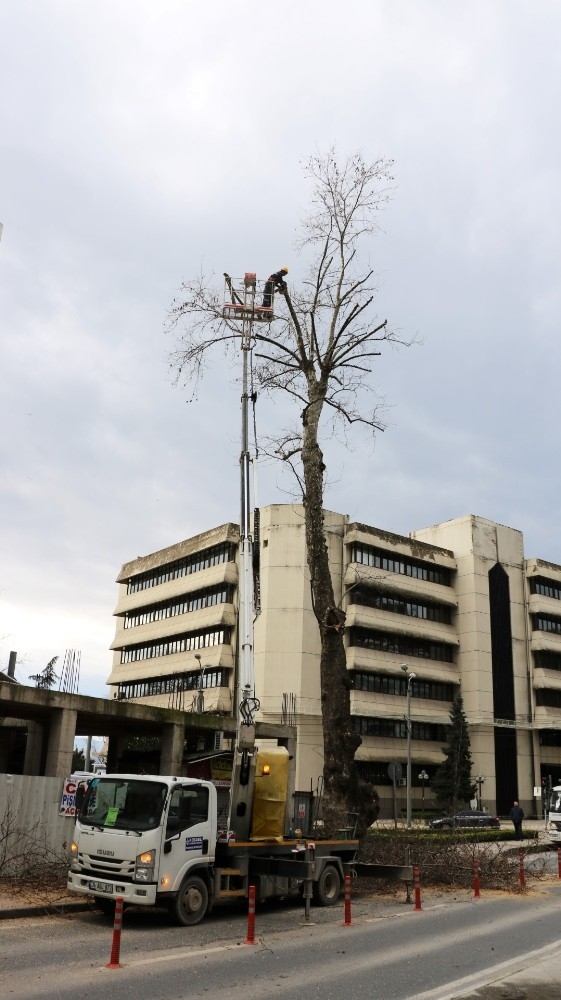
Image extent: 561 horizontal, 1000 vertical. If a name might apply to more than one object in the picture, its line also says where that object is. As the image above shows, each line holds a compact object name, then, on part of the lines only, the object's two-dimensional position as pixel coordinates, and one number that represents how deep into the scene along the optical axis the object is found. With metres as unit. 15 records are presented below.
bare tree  18.44
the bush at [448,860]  17.81
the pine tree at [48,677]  83.00
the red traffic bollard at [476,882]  16.14
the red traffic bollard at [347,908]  12.13
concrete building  55.47
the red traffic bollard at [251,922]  10.48
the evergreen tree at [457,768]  54.97
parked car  43.19
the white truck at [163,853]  11.34
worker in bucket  19.75
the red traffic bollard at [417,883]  14.02
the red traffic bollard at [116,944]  8.76
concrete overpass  21.27
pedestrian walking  31.56
